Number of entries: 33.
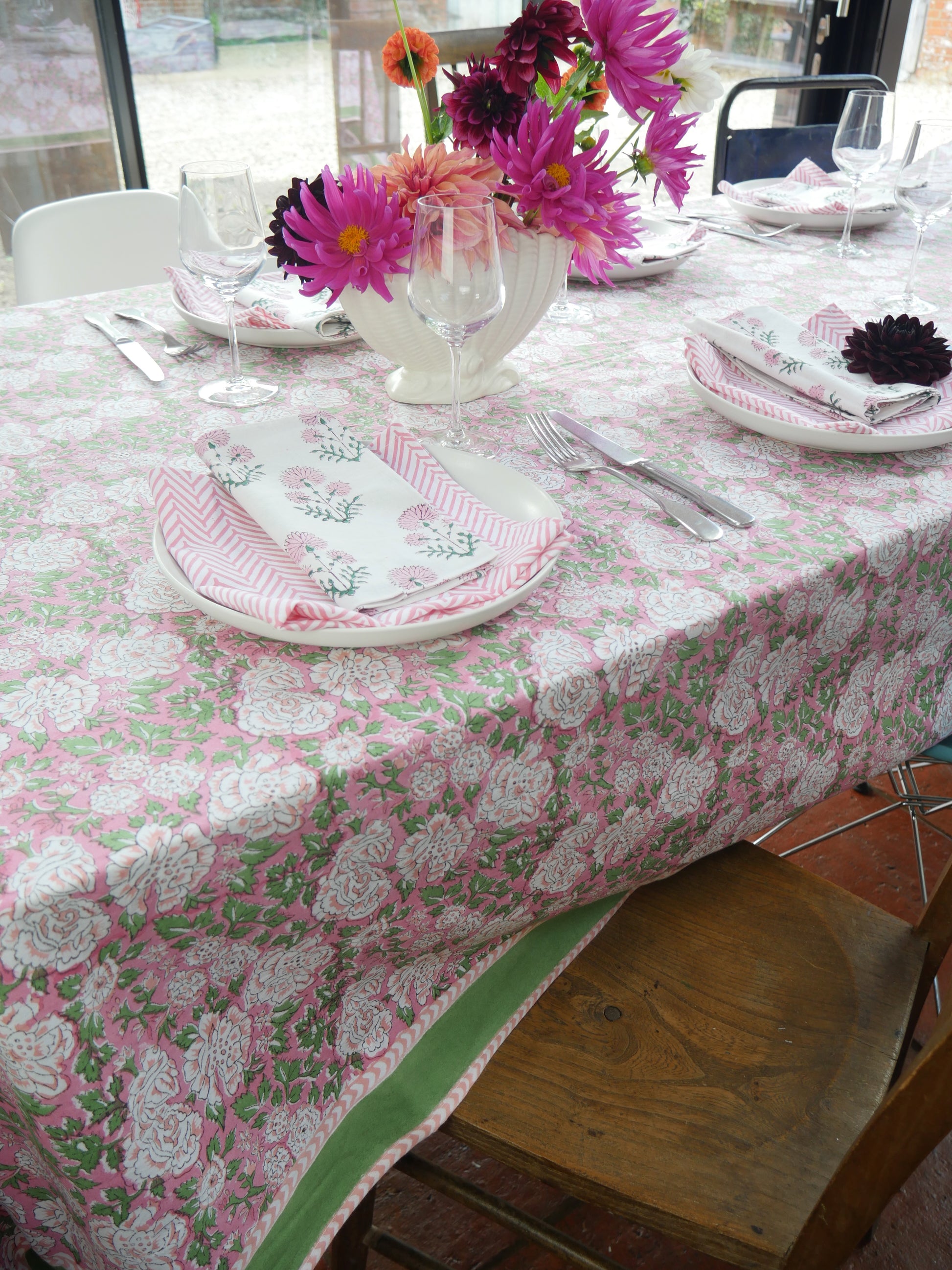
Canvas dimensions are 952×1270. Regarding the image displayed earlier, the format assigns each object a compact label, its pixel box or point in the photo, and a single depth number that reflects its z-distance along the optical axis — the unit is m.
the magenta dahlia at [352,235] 0.90
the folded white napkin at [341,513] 0.71
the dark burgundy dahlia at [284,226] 0.97
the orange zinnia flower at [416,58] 0.99
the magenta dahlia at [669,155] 0.99
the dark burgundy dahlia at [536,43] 0.90
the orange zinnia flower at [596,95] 0.98
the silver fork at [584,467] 0.82
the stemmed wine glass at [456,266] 0.81
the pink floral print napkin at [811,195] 1.66
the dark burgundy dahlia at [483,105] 0.93
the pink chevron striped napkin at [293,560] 0.66
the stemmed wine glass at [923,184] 1.27
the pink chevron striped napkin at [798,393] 0.96
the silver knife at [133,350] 1.11
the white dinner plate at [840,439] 0.93
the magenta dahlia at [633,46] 0.88
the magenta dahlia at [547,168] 0.90
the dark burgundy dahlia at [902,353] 1.02
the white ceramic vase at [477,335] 0.99
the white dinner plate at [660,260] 1.40
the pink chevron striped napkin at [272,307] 1.18
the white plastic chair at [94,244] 1.71
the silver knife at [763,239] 1.59
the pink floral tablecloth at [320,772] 0.55
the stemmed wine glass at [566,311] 1.32
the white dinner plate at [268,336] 1.18
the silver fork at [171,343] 1.18
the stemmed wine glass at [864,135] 1.44
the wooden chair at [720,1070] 0.69
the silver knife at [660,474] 0.84
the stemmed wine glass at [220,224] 0.97
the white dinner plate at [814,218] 1.66
